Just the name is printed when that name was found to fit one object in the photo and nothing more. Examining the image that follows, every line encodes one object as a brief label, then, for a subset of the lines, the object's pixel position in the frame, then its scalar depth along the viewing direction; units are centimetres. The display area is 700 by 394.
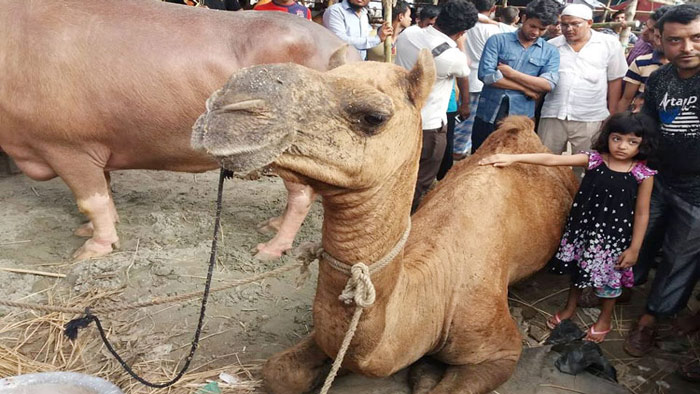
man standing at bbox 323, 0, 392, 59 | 589
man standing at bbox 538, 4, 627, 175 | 466
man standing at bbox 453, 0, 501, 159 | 631
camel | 151
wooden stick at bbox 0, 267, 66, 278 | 387
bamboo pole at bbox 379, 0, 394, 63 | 402
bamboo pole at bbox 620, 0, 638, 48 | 728
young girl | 314
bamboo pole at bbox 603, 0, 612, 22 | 1116
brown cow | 372
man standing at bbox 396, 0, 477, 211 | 436
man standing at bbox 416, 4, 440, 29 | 627
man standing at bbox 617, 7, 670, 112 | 475
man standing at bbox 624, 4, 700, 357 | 294
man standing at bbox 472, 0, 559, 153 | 462
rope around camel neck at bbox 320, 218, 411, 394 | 190
